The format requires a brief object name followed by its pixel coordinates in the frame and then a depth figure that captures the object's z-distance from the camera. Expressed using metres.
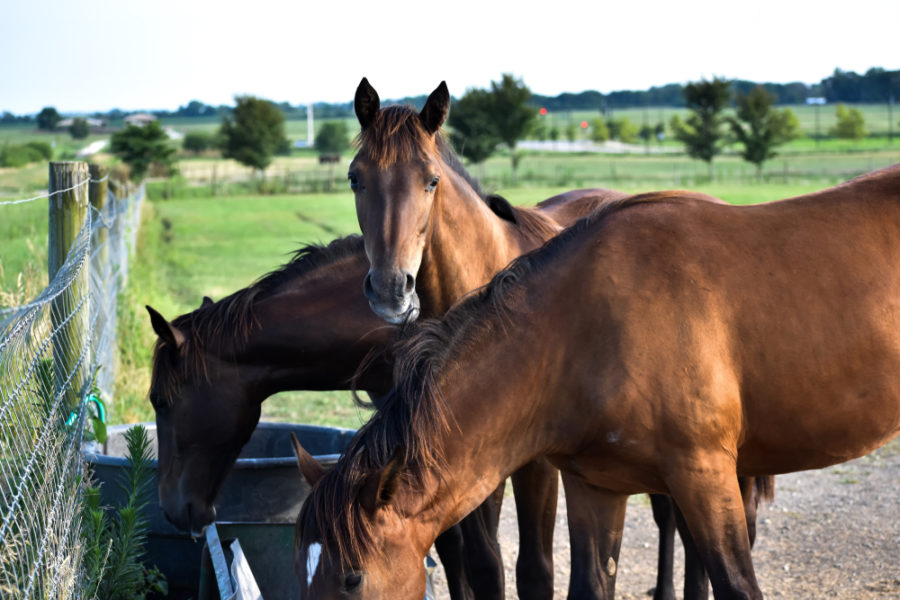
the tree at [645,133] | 78.03
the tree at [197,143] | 71.29
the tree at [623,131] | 83.71
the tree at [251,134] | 48.00
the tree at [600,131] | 81.75
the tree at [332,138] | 75.75
